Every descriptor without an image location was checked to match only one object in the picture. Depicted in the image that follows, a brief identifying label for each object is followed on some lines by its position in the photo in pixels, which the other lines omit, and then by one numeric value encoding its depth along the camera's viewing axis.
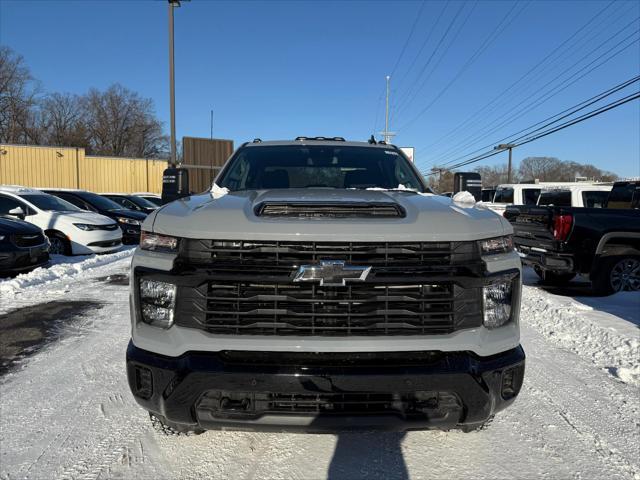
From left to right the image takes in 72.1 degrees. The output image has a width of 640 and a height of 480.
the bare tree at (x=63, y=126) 60.83
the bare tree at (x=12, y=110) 51.81
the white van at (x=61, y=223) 10.44
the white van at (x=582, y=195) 10.46
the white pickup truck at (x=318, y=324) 2.14
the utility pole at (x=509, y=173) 50.64
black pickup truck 6.91
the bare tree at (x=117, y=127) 65.38
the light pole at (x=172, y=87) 15.87
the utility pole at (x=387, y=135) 42.54
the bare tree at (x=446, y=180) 65.62
